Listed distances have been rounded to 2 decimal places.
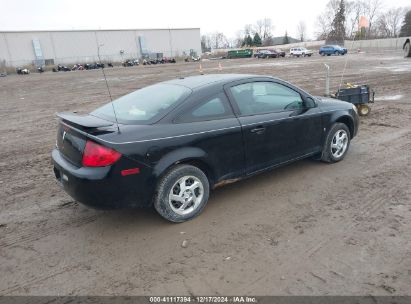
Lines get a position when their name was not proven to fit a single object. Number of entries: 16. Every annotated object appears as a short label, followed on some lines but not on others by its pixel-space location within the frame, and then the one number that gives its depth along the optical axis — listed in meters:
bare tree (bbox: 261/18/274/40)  143.12
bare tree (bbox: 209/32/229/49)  149.88
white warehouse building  73.69
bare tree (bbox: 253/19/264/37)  145.12
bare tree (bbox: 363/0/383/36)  109.96
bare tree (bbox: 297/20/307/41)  142.76
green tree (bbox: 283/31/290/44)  120.12
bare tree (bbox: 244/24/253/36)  142.16
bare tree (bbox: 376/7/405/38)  113.12
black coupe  3.60
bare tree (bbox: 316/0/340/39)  104.25
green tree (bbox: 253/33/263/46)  107.44
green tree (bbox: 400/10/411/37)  85.89
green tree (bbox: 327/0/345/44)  97.50
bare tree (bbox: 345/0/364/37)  100.09
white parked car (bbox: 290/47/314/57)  54.72
